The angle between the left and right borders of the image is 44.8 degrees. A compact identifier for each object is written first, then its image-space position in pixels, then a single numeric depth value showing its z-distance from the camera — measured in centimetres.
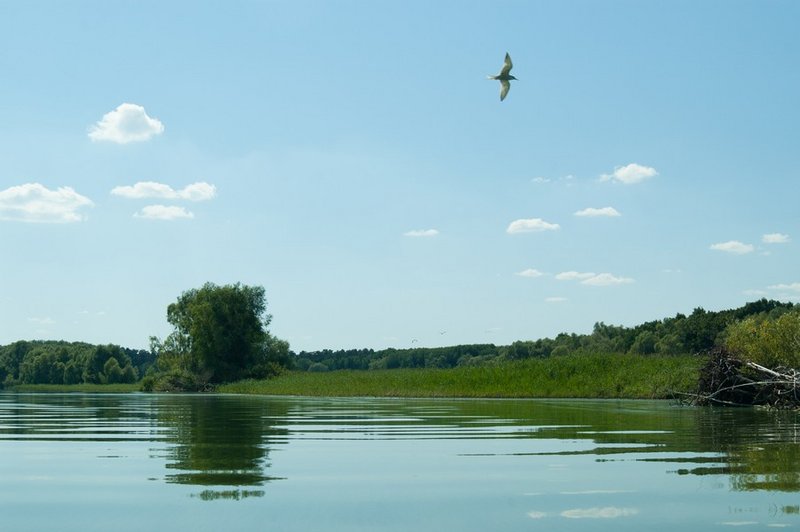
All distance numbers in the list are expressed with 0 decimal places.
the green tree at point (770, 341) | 3186
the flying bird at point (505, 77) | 2458
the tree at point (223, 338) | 8400
